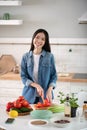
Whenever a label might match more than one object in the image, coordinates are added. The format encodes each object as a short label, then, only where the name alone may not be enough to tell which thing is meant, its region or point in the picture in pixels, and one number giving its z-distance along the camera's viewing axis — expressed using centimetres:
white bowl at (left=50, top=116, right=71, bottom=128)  225
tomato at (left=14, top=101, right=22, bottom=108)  257
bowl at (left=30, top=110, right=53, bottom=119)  247
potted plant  248
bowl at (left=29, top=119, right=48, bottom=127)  229
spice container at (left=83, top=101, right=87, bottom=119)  246
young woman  321
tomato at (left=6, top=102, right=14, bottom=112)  262
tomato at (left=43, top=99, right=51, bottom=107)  267
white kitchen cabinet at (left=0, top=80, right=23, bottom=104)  428
